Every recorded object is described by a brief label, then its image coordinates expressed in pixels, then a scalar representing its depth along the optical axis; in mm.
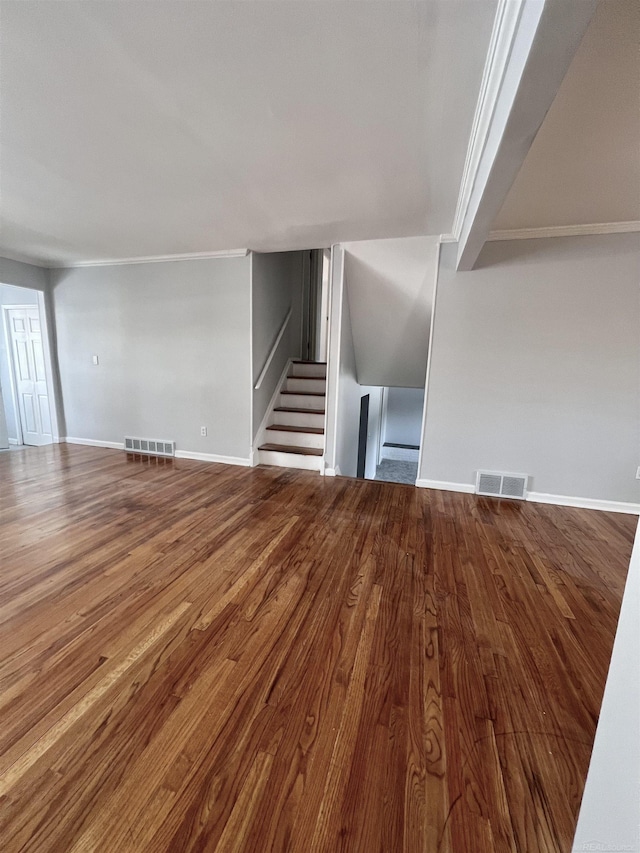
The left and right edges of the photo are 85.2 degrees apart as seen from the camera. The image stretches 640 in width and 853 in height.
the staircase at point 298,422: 4180
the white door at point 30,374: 5238
